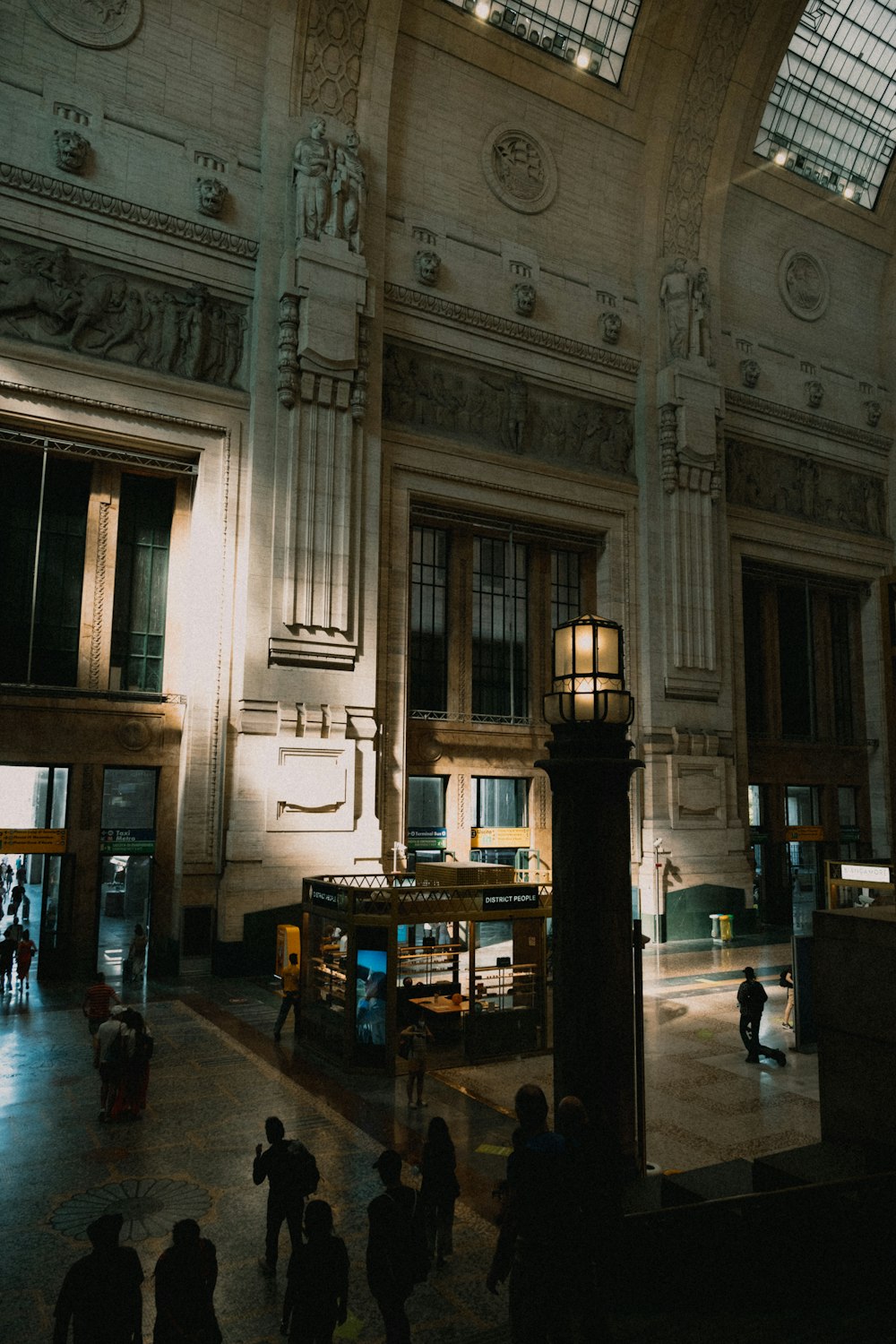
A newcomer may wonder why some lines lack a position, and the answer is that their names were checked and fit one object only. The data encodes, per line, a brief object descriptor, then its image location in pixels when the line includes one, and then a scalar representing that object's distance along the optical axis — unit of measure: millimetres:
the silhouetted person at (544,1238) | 4527
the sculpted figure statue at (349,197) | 18812
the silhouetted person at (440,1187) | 5922
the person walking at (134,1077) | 8680
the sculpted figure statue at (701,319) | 23984
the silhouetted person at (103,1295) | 4066
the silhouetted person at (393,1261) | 4727
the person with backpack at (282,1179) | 5789
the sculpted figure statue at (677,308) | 23719
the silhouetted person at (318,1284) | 4535
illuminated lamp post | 6293
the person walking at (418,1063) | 9359
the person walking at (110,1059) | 8586
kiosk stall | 10844
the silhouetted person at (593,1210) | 4500
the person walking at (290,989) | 12148
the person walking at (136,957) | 16156
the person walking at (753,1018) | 11180
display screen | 10773
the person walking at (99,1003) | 11070
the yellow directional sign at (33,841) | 16297
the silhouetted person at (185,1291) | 4246
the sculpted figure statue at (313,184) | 18469
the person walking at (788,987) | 12984
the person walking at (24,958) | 14742
